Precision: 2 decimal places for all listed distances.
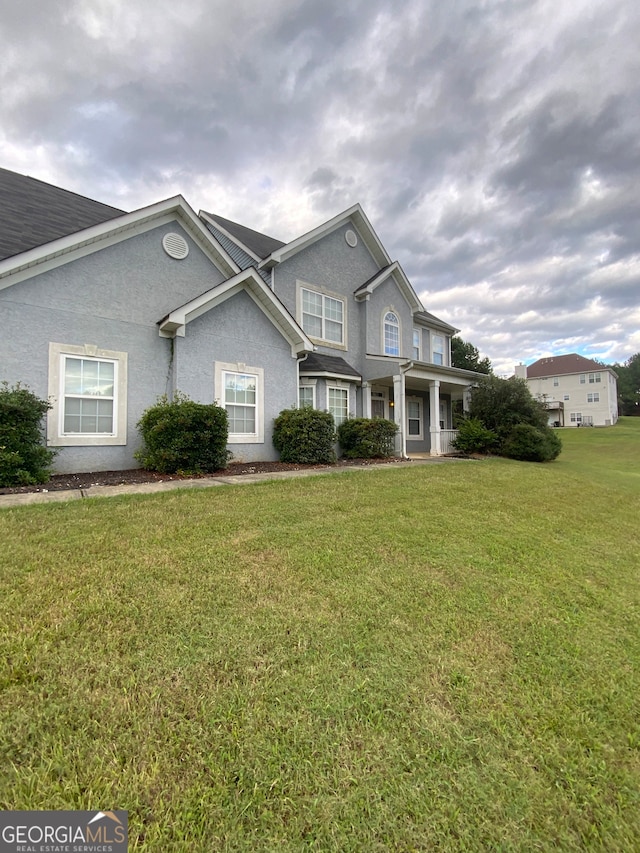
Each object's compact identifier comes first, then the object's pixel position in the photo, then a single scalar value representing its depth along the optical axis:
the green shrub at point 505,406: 14.81
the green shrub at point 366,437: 12.40
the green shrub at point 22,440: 6.43
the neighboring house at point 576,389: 44.50
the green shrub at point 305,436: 10.38
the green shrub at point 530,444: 13.75
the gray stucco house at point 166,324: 8.03
